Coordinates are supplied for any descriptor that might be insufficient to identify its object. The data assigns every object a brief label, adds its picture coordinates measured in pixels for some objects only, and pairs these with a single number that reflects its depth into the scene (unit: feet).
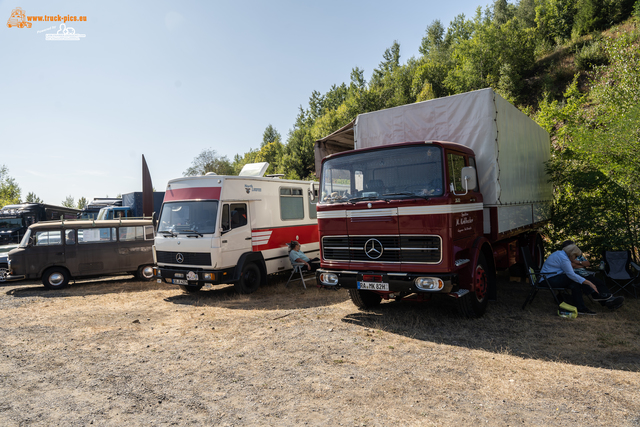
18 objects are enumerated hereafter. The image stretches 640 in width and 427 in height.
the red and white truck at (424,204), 18.12
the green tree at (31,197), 241.94
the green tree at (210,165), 216.08
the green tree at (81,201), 282.46
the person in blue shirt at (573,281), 21.42
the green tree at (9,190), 156.25
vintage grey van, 34.86
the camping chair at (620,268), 24.09
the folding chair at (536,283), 22.32
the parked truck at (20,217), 50.31
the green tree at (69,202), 292.57
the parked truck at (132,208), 61.34
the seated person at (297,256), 32.35
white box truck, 28.12
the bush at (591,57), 107.93
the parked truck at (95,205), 70.90
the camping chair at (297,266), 32.04
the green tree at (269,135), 268.62
